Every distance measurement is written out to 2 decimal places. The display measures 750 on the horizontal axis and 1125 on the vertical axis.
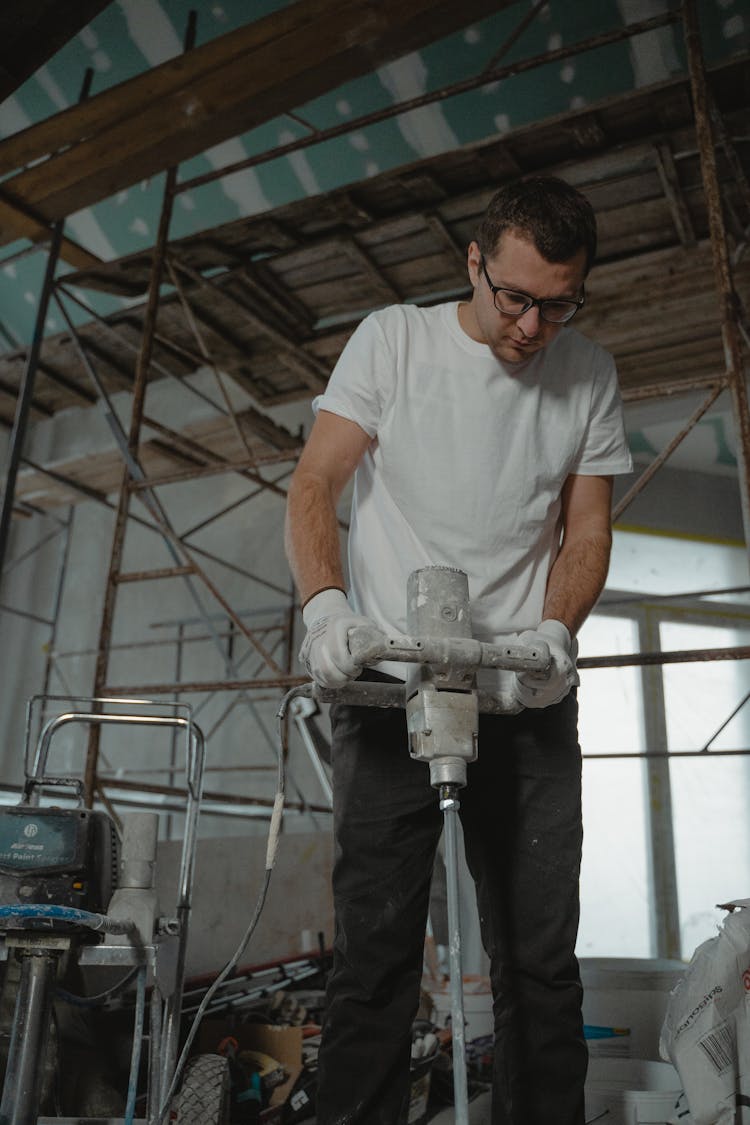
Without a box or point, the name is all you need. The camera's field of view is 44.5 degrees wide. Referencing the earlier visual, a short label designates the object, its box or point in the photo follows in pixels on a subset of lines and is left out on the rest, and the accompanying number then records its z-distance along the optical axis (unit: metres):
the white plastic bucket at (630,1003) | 2.55
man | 1.38
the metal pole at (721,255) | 2.97
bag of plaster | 1.62
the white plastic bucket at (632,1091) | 1.86
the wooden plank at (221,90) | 3.27
